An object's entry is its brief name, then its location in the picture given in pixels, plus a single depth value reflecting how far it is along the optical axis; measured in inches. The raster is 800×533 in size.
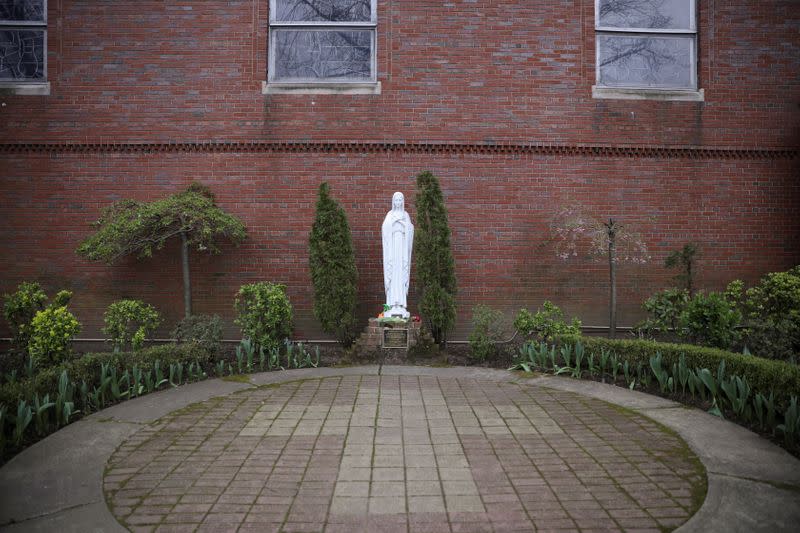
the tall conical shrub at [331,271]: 307.9
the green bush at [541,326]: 294.7
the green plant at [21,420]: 148.9
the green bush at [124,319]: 306.2
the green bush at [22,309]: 284.8
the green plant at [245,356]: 261.7
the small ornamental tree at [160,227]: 306.3
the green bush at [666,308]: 315.3
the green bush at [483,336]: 286.5
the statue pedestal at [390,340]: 292.0
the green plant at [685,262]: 326.3
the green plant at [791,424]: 148.0
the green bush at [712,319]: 253.6
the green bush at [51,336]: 232.4
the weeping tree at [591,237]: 341.1
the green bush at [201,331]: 279.0
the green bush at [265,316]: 287.3
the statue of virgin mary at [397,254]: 311.0
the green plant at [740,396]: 175.2
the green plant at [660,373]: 212.8
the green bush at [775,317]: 253.2
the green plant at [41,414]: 160.6
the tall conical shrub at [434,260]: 299.3
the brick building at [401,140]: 354.6
